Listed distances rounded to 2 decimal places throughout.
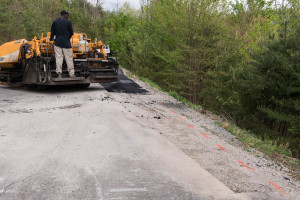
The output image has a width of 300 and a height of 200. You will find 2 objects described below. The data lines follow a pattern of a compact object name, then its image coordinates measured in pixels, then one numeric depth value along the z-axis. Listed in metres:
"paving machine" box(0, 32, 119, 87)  9.60
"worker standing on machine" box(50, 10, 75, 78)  9.01
